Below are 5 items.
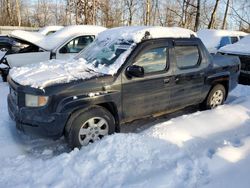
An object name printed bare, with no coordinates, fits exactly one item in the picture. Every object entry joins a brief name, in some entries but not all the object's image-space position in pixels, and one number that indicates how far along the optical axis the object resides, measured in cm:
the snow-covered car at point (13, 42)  593
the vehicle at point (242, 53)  490
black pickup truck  255
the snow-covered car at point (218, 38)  797
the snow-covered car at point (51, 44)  541
